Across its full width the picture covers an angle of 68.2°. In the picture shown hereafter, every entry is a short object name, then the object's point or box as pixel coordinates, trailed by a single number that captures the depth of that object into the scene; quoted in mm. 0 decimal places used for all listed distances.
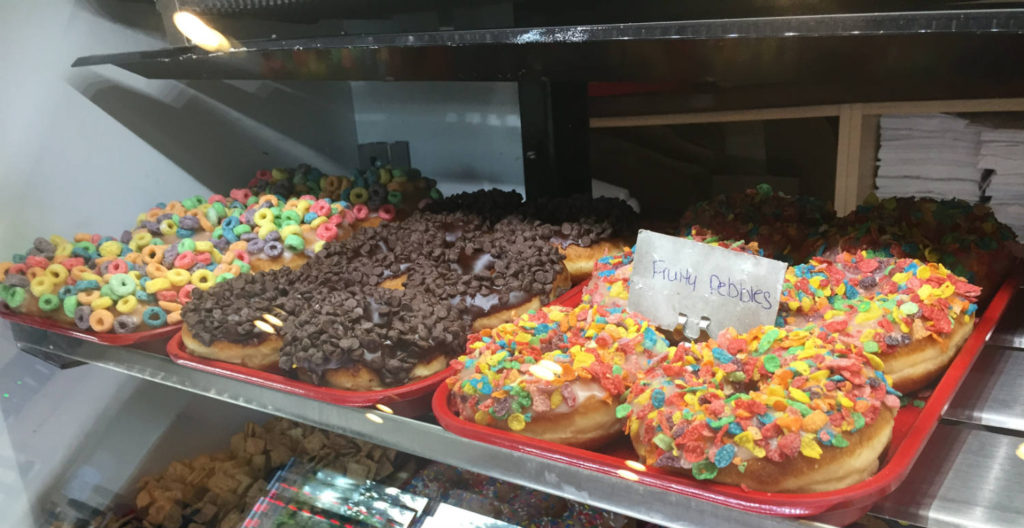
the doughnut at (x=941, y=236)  449
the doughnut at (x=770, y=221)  513
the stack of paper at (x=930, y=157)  590
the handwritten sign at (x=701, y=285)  347
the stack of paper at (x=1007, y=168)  567
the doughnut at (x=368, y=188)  701
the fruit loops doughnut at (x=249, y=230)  618
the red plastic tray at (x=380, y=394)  397
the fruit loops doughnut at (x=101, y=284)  544
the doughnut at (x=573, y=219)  555
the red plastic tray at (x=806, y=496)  273
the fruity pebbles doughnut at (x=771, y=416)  278
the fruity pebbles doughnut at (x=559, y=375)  334
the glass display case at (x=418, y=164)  302
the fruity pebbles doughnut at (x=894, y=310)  358
